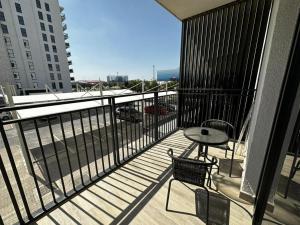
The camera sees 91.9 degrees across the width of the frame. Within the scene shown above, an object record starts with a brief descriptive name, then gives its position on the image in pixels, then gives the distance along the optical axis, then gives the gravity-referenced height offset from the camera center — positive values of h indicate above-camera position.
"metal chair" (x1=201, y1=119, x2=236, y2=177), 2.56 -0.86
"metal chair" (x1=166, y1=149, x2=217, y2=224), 1.35 -0.90
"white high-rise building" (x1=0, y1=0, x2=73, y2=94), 22.12 +5.53
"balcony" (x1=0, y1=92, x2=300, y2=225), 1.58 -1.49
